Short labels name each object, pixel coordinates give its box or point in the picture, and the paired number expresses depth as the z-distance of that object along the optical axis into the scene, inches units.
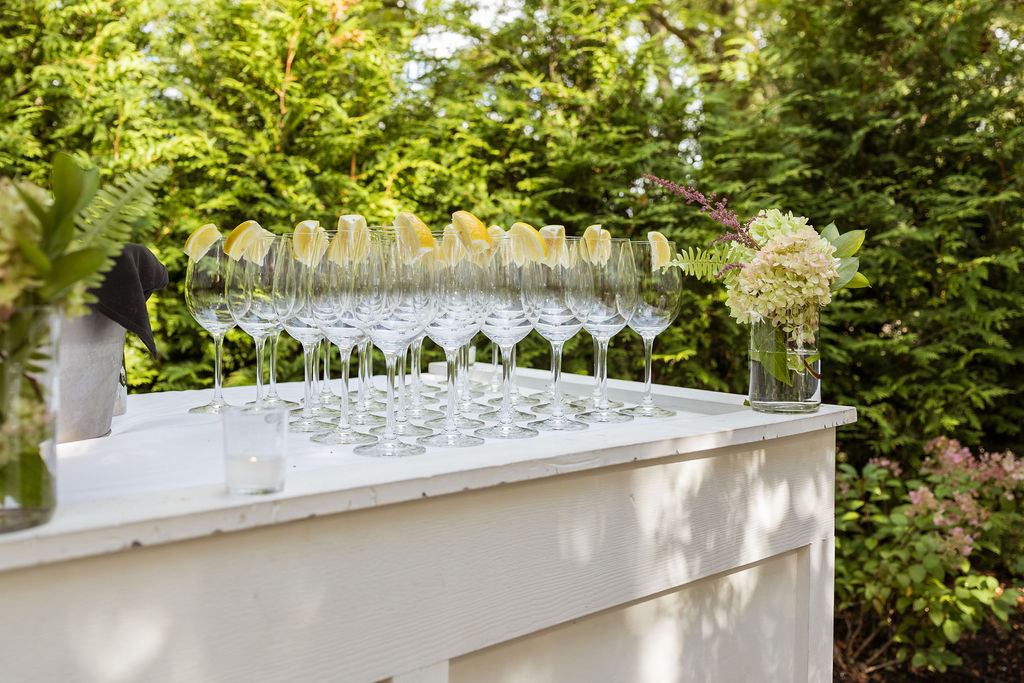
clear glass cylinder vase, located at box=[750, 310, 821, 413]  53.3
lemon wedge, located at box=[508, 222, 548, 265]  46.9
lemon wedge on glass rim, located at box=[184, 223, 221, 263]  52.0
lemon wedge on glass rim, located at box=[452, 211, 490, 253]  43.7
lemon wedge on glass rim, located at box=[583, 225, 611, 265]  48.9
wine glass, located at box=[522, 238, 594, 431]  47.3
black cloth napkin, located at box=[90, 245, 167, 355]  42.8
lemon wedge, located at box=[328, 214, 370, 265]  39.9
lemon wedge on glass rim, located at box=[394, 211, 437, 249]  40.2
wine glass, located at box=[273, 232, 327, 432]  41.6
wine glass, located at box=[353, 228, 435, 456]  39.4
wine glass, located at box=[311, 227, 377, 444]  39.9
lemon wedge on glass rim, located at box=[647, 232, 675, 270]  52.3
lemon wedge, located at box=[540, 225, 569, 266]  47.9
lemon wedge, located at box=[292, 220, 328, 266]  41.3
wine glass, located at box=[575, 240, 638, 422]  49.3
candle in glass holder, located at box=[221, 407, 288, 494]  29.1
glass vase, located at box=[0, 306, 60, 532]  24.8
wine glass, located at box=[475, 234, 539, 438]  45.4
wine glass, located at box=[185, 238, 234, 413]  52.1
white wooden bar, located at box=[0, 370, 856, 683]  27.0
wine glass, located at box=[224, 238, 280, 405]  47.2
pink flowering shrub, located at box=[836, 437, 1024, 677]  94.0
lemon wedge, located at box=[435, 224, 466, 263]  42.2
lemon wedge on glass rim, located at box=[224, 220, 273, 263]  46.9
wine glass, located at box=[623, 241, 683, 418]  51.7
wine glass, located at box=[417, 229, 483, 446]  41.5
